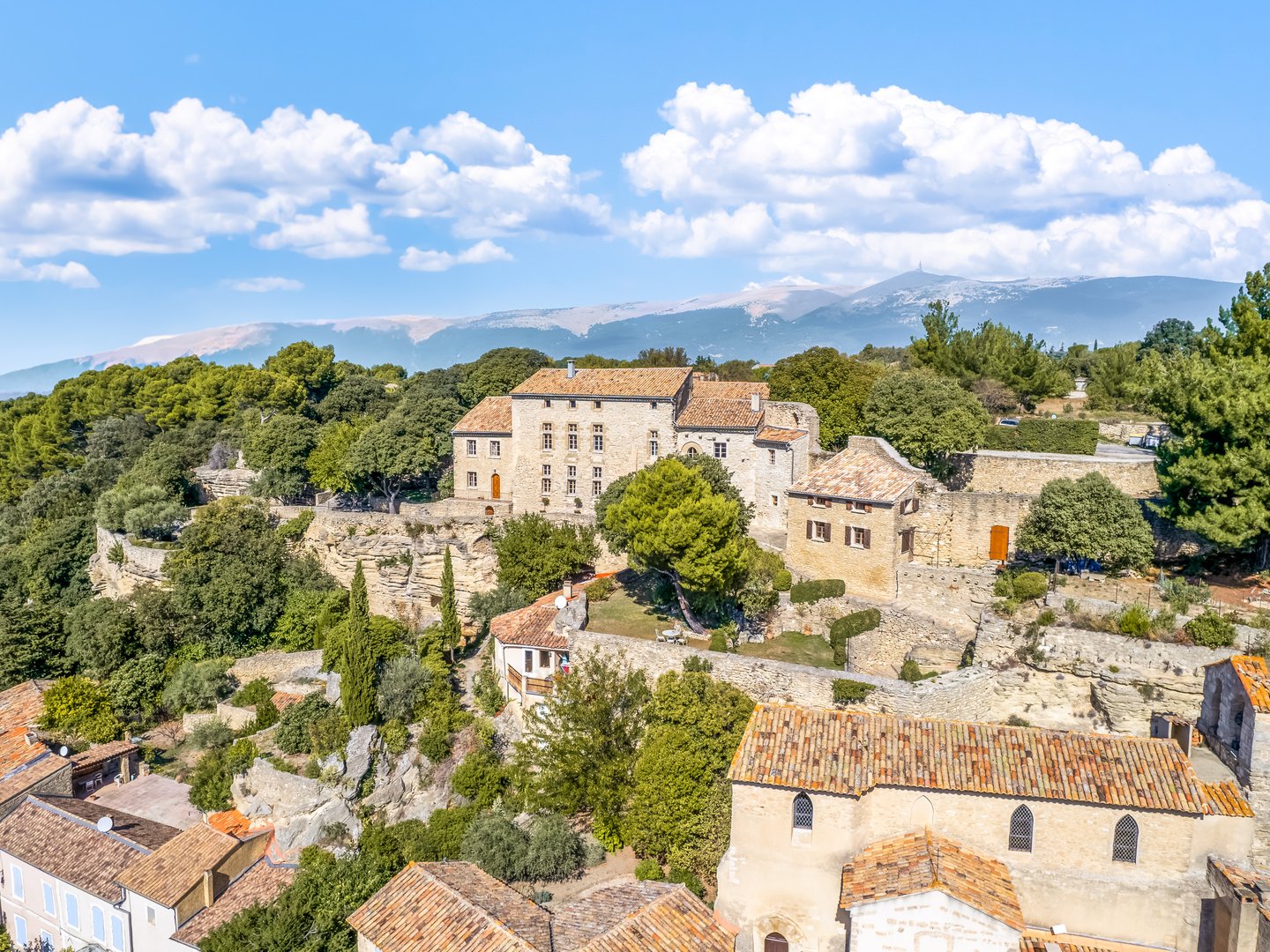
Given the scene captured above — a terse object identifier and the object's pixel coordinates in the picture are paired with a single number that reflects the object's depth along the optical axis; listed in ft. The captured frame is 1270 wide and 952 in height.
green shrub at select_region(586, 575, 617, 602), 108.58
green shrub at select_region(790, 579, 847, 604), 97.91
